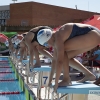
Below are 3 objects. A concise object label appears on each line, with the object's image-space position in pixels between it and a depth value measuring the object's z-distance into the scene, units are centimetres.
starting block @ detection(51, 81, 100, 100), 323
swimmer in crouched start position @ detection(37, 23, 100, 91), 341
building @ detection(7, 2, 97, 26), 2912
